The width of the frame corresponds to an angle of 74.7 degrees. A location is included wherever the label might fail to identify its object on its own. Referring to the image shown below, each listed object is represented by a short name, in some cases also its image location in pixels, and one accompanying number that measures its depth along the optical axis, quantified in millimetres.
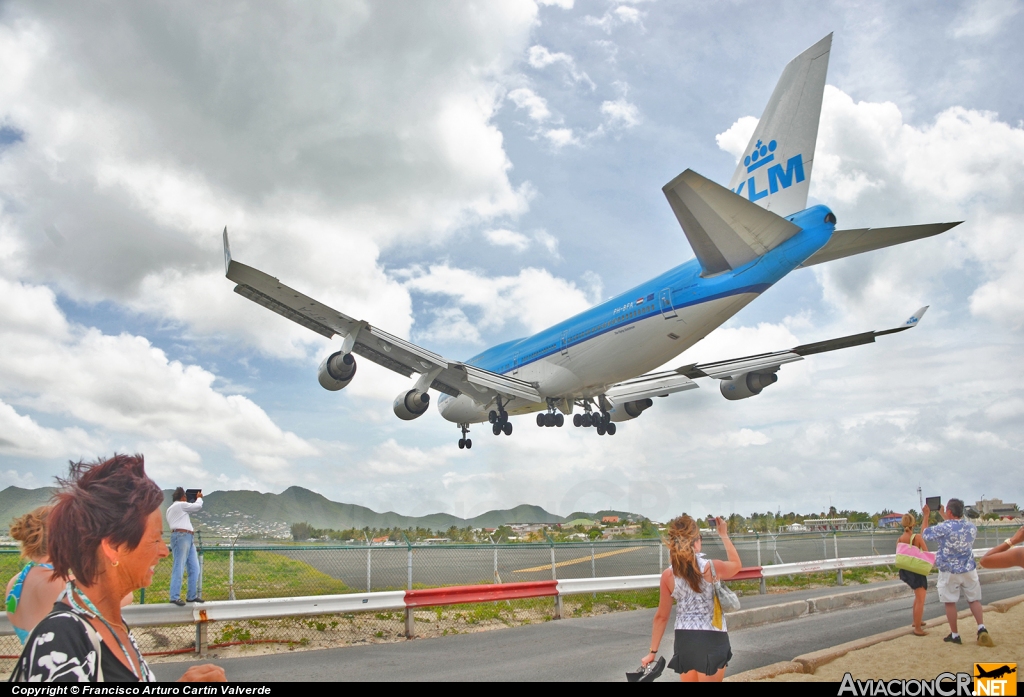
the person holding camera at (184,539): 9242
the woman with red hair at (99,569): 2240
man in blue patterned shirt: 8898
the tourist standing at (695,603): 4871
